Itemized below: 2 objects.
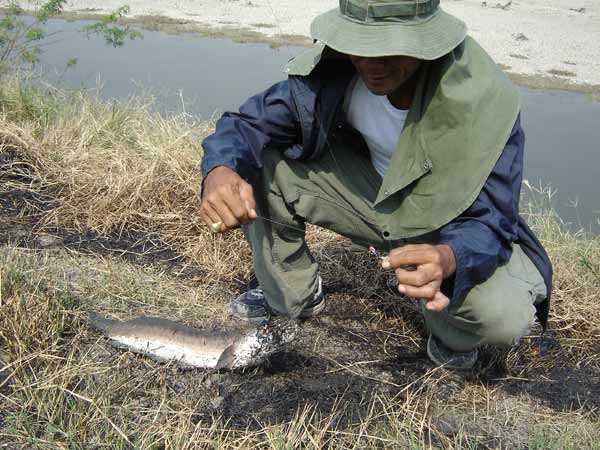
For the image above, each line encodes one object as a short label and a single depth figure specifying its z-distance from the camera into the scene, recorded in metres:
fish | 2.72
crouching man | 2.30
